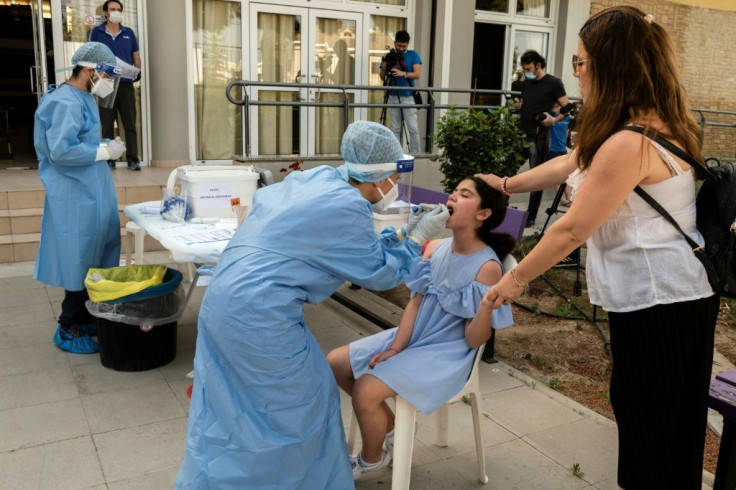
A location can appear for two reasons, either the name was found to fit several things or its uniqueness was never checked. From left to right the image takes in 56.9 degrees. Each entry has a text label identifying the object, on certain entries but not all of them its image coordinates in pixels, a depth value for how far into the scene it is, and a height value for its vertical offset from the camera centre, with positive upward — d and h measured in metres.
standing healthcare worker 3.70 -0.49
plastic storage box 3.87 -0.52
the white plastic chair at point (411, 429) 2.32 -1.17
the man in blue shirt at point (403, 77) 8.55 +0.30
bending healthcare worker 2.04 -0.73
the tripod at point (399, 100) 8.70 -0.01
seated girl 2.38 -0.85
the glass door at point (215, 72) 8.62 +0.31
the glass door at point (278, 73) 8.94 +0.33
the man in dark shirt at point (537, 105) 7.45 +0.00
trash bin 3.58 -1.21
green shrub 5.32 -0.31
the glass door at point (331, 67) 9.33 +0.45
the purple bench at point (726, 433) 2.03 -0.96
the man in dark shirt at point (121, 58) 7.43 +0.38
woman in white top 1.81 -0.38
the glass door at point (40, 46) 7.57 +0.50
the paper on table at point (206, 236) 3.42 -0.71
